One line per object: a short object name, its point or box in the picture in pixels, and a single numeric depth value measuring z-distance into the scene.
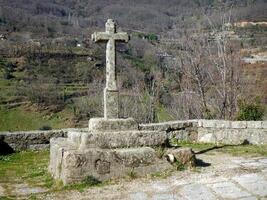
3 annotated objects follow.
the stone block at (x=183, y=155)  7.54
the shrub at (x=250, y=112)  12.55
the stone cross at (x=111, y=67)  8.11
